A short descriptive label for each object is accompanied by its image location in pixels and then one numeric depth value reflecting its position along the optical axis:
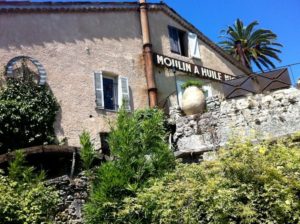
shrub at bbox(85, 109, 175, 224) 8.93
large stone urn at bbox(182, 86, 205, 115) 13.56
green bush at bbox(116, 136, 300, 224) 6.91
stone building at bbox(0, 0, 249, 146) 13.91
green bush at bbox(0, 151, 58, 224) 8.47
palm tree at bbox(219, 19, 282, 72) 29.61
